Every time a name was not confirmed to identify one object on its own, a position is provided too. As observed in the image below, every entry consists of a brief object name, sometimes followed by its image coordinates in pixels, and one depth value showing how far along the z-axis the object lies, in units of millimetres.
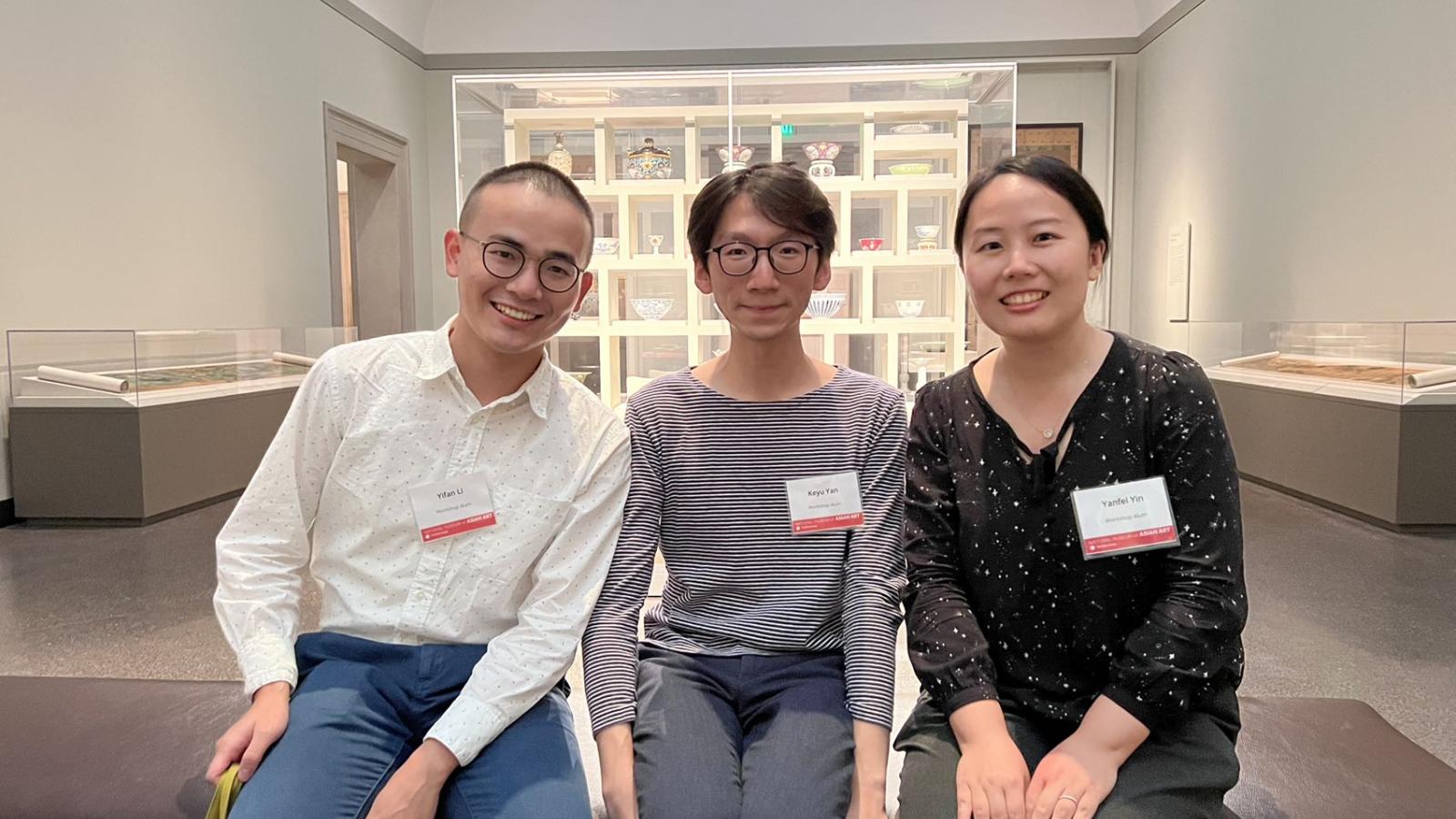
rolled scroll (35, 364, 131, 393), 4102
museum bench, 1290
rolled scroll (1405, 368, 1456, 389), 3811
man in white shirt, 1320
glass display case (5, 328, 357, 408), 4090
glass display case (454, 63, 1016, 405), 4496
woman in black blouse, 1174
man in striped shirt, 1373
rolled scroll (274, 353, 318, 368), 5101
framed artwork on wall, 7971
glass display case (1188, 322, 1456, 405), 3848
